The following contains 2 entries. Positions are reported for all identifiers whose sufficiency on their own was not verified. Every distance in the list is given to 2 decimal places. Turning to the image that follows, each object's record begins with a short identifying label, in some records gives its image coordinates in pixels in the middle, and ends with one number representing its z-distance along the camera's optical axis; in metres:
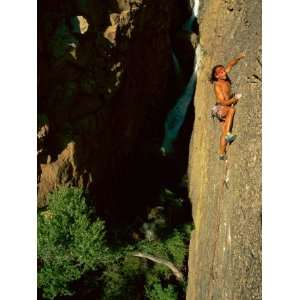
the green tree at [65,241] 8.72
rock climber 9.11
